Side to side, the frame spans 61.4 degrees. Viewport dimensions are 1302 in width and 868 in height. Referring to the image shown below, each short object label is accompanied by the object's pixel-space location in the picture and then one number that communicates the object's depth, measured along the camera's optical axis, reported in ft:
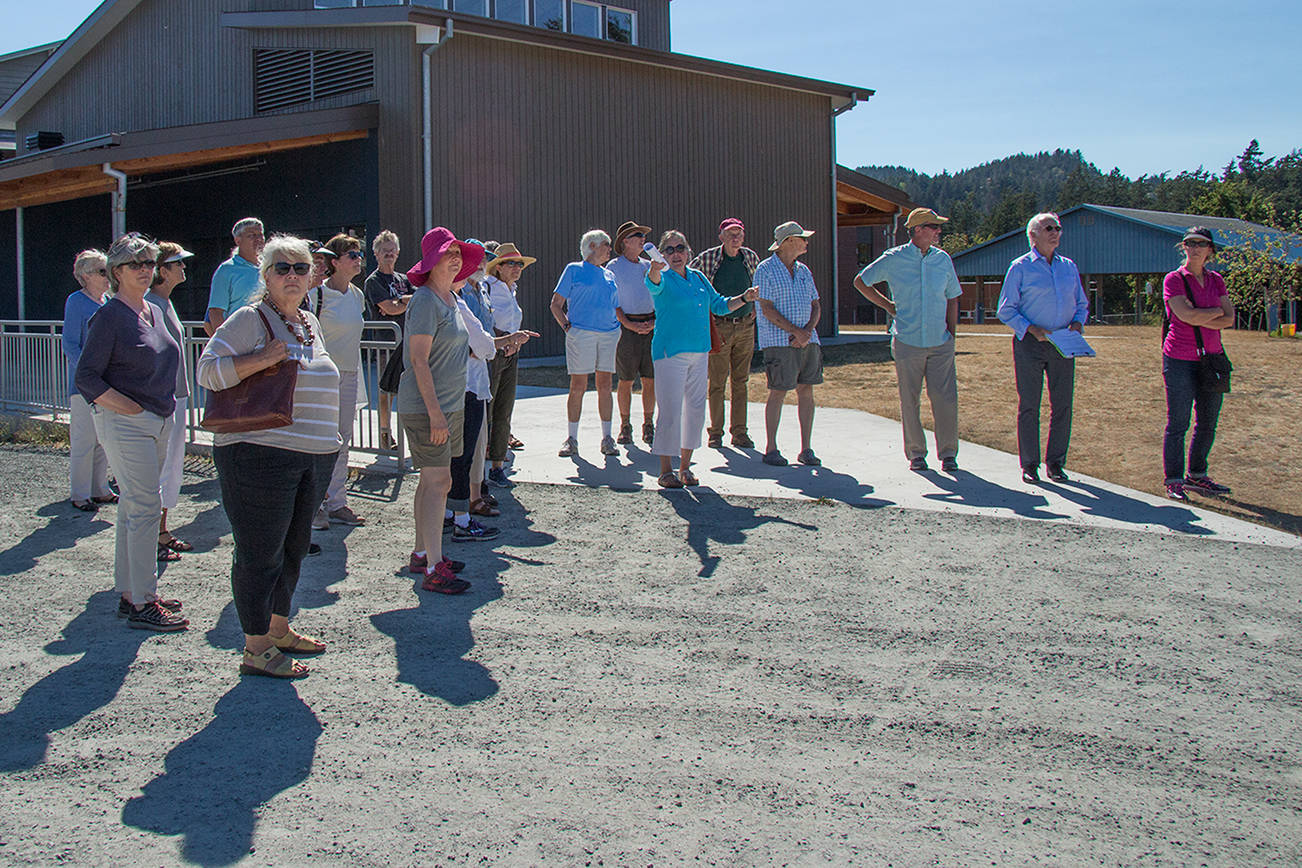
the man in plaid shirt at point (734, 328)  31.35
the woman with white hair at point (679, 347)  25.52
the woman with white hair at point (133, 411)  16.11
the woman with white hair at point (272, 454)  13.66
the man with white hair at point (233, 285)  22.29
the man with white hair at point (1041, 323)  26.13
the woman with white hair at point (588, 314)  29.45
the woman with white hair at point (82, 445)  22.72
